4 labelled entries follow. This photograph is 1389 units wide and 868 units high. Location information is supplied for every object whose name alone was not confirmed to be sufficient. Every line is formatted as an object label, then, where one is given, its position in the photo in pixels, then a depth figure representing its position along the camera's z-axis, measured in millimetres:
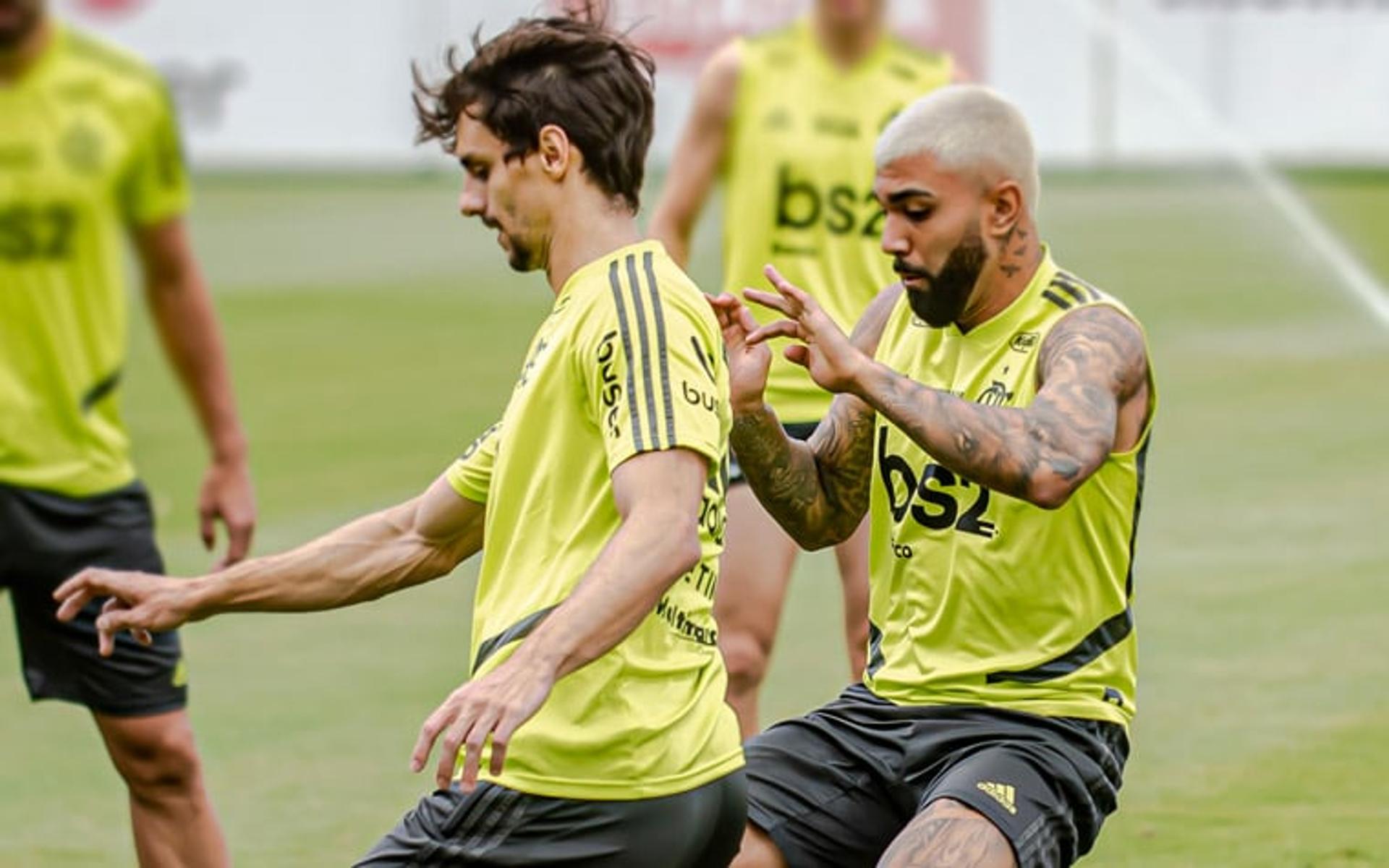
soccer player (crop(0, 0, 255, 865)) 12266
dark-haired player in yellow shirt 8906
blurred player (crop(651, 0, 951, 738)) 16234
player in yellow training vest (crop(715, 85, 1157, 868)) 11086
